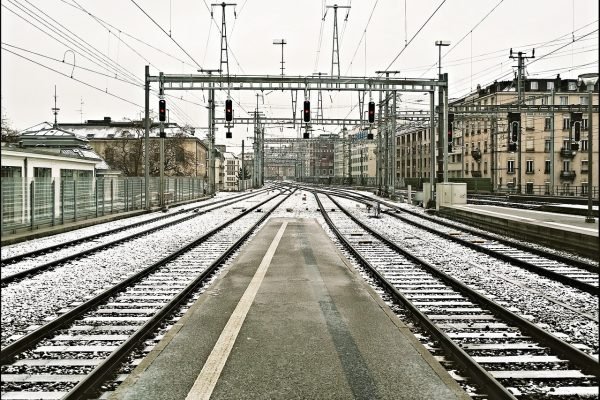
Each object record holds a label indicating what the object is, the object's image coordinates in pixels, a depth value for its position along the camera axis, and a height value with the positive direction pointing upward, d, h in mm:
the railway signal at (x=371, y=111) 26750 +3945
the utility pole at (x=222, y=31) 26250 +8482
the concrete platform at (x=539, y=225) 13828 -1273
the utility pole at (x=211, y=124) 46497 +5728
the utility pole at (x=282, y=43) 32103 +8915
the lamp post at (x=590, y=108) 14545 +2400
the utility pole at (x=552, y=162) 41875 +2023
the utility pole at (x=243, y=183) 71888 +602
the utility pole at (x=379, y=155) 42306 +2806
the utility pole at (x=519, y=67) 44994 +10444
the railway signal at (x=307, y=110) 26266 +3900
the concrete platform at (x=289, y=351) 4707 -1807
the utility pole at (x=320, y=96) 36391 +6551
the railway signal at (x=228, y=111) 26003 +3886
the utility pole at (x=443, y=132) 26453 +2786
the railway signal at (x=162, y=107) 25891 +4012
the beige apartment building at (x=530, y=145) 63750 +5491
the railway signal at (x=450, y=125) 29759 +3550
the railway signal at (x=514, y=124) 33281 +4024
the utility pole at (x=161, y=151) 27181 +2148
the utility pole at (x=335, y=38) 24225 +7436
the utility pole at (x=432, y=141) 29562 +2692
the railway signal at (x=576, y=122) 33547 +4187
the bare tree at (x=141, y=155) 56188 +3954
